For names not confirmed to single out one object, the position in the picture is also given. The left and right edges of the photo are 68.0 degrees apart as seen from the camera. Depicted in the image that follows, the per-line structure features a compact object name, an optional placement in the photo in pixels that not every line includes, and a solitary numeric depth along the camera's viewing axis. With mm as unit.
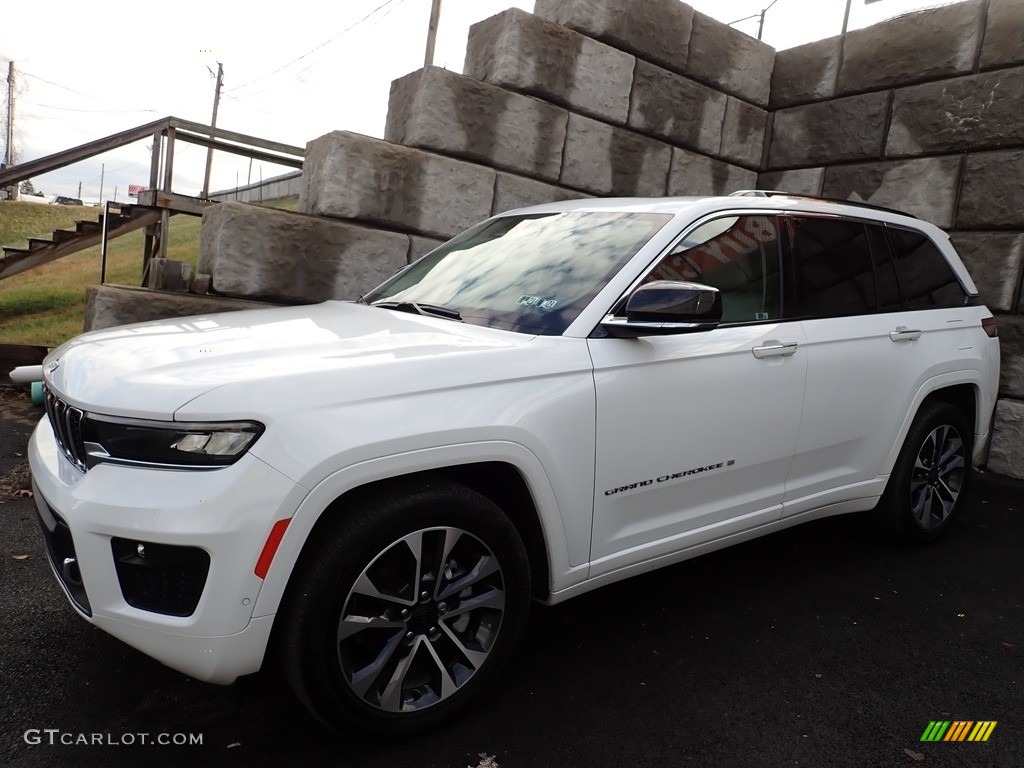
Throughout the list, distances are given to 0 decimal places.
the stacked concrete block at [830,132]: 6797
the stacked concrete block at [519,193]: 6371
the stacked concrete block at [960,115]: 5902
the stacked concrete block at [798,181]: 7238
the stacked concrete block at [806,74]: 7168
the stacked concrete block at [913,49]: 6176
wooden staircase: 8211
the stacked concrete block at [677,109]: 6879
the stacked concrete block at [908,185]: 6297
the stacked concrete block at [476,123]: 5930
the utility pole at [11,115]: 38406
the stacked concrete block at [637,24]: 6441
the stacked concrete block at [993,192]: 5859
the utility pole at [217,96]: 38219
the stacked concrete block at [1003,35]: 5855
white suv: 1956
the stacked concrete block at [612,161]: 6652
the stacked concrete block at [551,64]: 6148
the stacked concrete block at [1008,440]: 5824
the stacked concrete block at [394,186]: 5703
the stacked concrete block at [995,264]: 5875
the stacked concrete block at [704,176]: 7246
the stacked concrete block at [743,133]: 7477
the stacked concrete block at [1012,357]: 5859
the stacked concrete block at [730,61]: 7109
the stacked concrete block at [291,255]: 5445
